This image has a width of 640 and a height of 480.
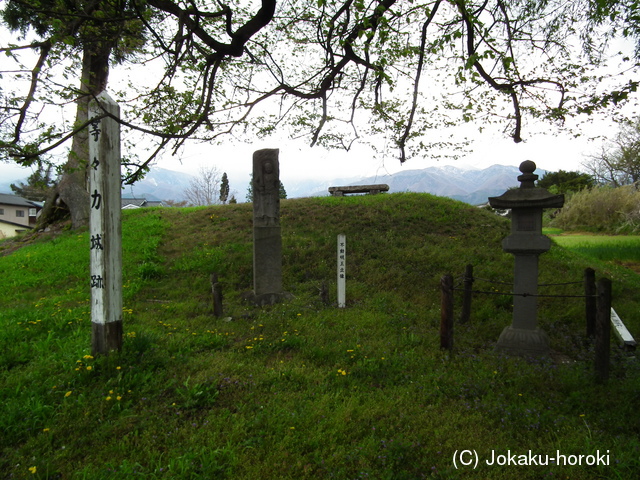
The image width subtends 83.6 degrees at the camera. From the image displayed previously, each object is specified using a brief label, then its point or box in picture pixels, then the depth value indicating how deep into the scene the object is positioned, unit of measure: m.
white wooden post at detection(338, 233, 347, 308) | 7.25
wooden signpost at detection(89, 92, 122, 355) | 3.99
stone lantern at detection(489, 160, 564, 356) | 5.32
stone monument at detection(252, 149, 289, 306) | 7.75
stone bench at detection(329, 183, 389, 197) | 16.89
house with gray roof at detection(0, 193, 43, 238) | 41.75
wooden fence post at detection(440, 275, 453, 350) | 5.12
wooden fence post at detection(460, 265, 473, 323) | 6.76
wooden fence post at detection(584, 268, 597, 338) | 5.92
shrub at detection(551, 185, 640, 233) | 21.33
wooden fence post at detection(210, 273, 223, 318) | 6.52
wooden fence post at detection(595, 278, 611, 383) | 4.30
